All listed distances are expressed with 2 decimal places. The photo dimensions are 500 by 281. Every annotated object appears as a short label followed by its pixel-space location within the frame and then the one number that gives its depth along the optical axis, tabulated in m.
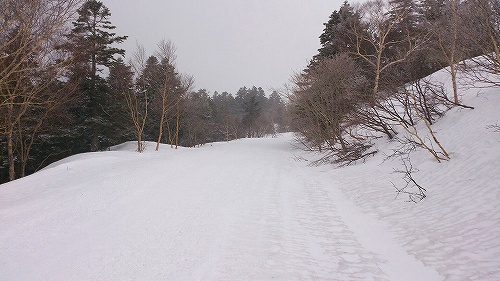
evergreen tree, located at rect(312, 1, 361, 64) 19.44
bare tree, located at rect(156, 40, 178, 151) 21.81
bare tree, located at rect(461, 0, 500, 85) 5.60
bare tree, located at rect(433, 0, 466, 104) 8.19
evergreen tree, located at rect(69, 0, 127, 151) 20.59
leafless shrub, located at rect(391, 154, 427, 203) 4.80
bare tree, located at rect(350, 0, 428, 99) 16.00
